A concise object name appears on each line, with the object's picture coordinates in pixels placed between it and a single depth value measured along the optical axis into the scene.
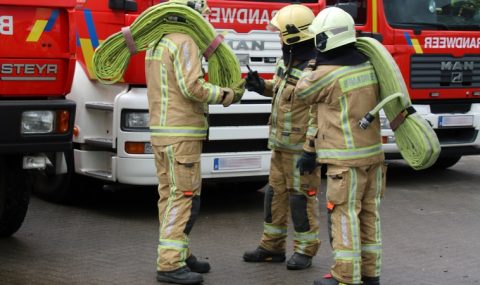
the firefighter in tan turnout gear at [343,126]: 5.42
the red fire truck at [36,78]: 5.43
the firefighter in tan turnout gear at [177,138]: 5.77
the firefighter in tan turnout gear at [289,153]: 6.18
